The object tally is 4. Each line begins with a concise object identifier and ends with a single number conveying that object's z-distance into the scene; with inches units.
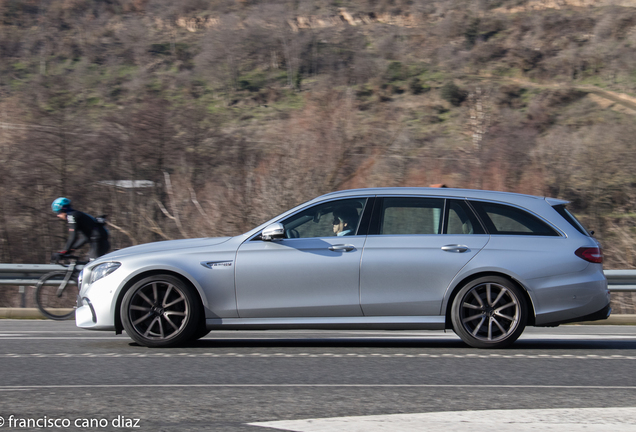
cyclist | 941.8
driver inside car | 593.9
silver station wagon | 577.6
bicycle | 952.9
